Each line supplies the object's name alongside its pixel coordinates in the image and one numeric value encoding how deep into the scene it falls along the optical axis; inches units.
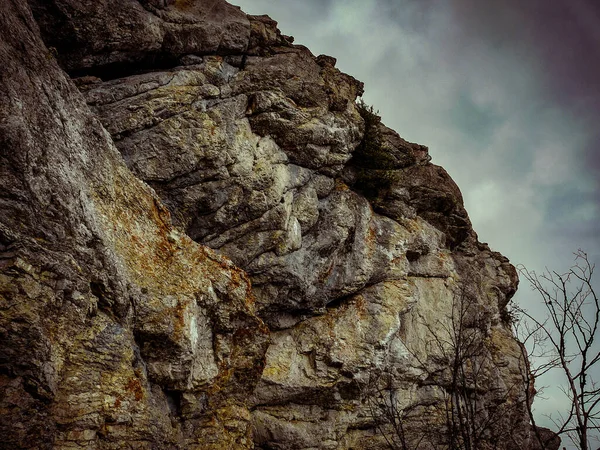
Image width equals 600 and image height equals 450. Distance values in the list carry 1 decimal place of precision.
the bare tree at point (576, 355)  210.5
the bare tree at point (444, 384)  748.6
